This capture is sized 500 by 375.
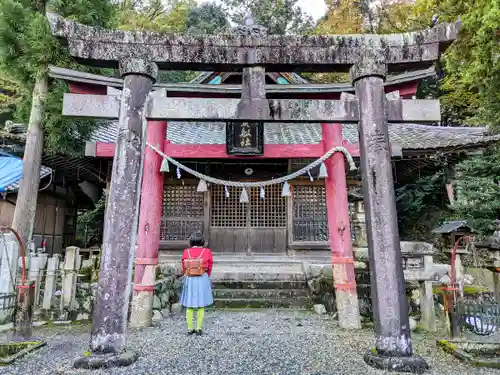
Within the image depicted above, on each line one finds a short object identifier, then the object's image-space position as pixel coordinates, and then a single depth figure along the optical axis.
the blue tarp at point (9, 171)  11.28
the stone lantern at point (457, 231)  6.22
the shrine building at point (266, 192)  9.98
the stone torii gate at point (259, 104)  3.94
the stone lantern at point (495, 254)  5.71
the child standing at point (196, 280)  5.58
